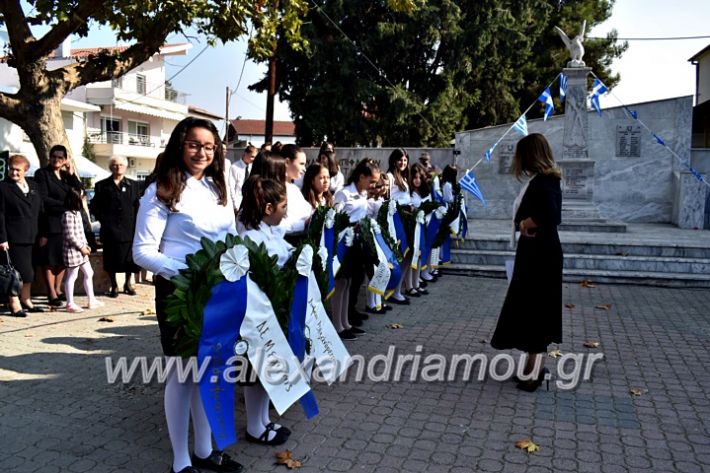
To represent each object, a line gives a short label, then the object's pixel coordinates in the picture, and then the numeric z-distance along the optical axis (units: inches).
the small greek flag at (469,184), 474.3
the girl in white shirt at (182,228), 128.6
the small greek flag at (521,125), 561.3
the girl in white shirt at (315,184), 230.1
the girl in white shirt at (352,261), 257.0
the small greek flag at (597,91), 565.0
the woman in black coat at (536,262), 192.4
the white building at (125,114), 1429.6
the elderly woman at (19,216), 285.0
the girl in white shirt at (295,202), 205.3
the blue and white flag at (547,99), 580.4
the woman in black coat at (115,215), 326.6
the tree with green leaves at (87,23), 330.6
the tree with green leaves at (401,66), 922.1
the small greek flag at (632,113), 632.4
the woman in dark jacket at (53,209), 306.7
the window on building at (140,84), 1718.8
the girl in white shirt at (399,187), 330.6
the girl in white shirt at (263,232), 155.0
